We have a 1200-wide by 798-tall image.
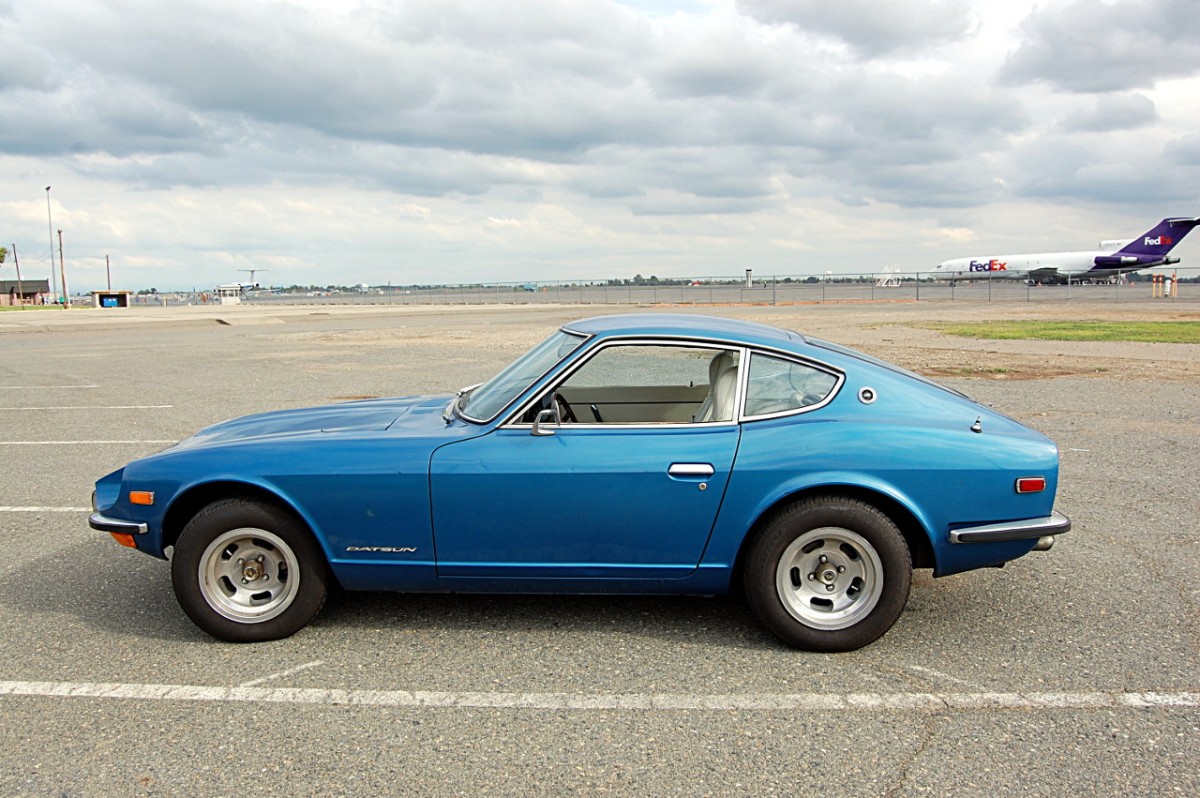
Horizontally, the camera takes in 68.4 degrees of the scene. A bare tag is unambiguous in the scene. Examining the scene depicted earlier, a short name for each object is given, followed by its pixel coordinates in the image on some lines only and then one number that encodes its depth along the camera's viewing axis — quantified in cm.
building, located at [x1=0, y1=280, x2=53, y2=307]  8066
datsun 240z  354
